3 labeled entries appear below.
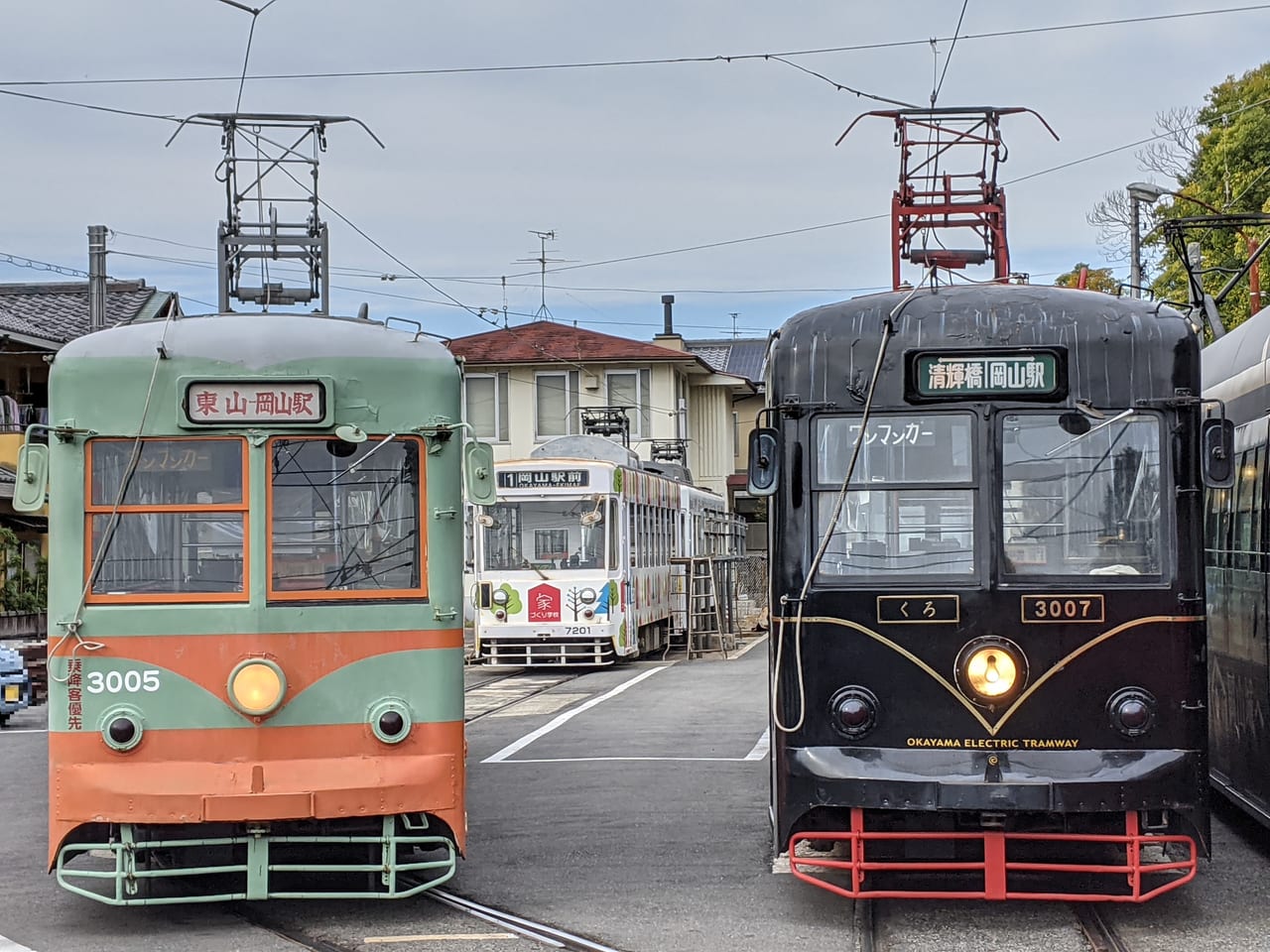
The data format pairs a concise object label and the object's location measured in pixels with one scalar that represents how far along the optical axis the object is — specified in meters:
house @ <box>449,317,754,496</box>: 45.28
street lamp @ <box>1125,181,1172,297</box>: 31.59
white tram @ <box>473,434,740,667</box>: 23.81
